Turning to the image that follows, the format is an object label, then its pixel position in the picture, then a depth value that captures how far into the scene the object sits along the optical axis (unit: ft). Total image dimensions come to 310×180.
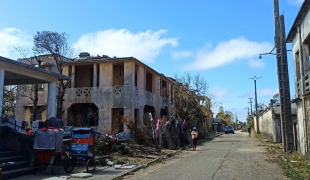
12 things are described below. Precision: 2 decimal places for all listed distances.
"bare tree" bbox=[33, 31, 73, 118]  66.28
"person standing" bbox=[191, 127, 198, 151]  59.05
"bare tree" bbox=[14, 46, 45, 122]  73.93
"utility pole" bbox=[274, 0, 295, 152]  48.14
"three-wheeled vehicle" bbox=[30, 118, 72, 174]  29.85
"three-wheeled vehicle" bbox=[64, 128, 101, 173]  31.55
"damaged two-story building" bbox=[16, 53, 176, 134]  68.65
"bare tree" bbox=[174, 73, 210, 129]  85.25
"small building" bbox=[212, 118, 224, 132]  204.72
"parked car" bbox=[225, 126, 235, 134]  179.64
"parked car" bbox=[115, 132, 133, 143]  49.49
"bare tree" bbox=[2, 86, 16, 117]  84.10
